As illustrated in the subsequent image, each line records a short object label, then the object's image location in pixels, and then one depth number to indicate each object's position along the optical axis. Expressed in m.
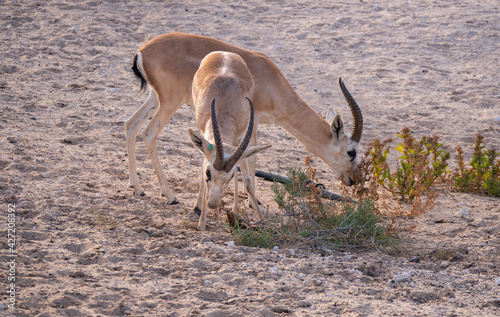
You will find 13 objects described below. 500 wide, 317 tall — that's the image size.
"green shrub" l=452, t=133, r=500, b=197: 14.25
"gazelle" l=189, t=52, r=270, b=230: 10.21
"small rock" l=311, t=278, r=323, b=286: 9.09
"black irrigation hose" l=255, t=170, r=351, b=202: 13.25
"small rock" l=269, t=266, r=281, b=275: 9.34
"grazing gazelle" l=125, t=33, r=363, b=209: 13.52
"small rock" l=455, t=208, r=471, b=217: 12.81
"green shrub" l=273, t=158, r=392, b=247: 11.06
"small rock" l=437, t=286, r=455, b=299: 8.98
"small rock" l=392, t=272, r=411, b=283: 9.44
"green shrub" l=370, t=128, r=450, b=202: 13.59
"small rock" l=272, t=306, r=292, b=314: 8.22
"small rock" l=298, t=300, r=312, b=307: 8.41
